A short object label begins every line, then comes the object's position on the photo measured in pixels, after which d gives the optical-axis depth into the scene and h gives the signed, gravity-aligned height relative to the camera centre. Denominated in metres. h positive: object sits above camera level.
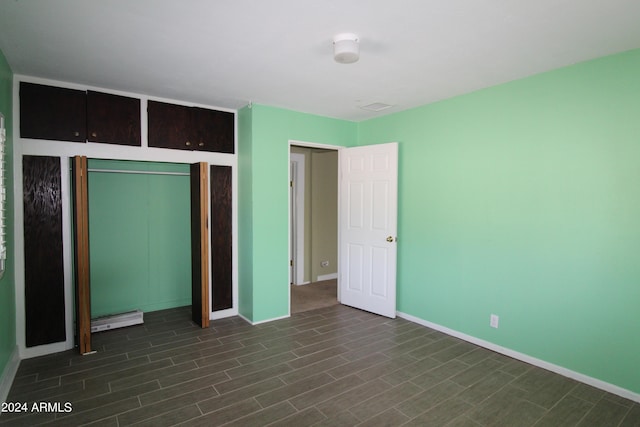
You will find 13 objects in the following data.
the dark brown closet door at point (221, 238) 4.21 -0.41
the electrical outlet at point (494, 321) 3.42 -1.13
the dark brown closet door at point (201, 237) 3.90 -0.37
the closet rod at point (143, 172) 3.90 +0.37
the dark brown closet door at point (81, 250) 3.19 -0.42
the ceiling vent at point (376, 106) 4.02 +1.12
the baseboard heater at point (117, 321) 3.80 -1.28
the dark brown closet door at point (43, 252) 3.19 -0.44
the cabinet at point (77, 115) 3.16 +0.83
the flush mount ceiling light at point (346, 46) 2.32 +1.03
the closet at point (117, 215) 3.21 -0.12
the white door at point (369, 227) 4.28 -0.29
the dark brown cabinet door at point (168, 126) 3.76 +0.84
